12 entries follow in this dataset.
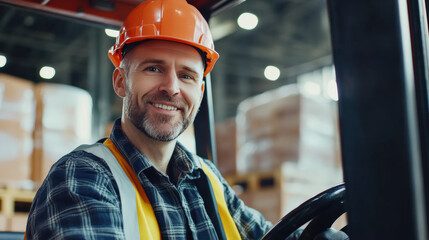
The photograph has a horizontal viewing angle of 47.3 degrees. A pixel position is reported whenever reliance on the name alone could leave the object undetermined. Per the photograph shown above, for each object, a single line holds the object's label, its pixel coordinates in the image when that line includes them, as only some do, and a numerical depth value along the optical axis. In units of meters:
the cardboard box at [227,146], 5.70
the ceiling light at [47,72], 7.39
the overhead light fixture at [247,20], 6.15
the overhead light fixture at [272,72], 10.28
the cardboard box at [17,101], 3.63
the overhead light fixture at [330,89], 9.31
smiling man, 1.29
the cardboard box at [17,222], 3.22
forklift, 0.70
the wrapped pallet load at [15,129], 3.60
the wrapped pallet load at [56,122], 3.82
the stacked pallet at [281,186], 4.84
